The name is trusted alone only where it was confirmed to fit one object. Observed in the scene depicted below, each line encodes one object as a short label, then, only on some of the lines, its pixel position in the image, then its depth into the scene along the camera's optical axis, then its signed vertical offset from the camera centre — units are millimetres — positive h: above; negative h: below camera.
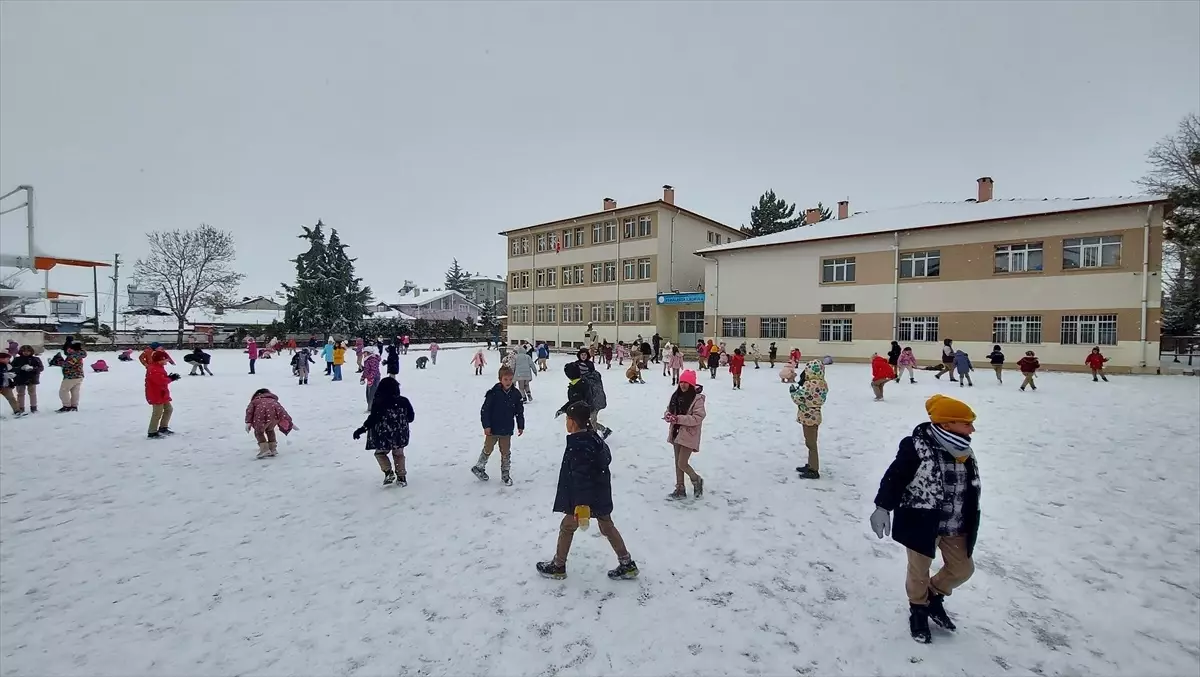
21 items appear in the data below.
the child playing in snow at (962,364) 17953 -1157
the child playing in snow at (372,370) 14039 -1147
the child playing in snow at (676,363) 18750 -1241
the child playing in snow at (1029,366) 16438 -1144
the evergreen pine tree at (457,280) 91875 +8685
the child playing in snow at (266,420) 8891 -1618
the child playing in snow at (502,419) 7207 -1270
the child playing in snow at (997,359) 18094 -985
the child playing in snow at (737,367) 18250 -1334
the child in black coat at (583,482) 4531 -1358
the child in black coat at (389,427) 7168 -1389
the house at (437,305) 76375 +3547
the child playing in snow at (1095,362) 19284 -1141
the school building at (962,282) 23266 +2621
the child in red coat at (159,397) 9914 -1387
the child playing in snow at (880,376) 15008 -1323
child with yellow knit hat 3615 -1158
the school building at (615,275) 38844 +4514
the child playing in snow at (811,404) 7445 -1070
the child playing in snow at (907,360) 18734 -1084
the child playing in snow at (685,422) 6539 -1167
